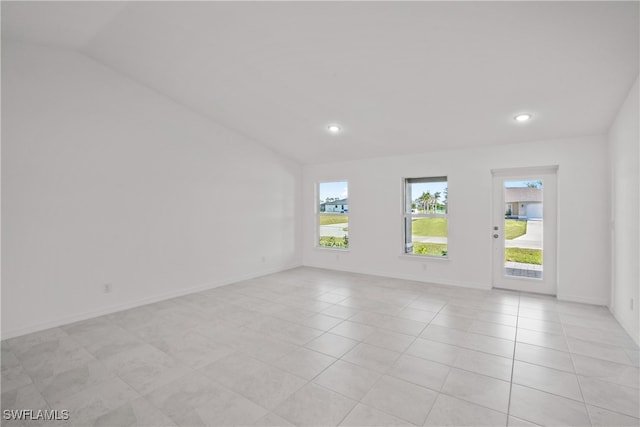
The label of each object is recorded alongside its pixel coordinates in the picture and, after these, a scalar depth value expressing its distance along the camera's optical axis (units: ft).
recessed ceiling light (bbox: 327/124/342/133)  15.43
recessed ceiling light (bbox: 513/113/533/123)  11.99
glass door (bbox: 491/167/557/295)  14.39
